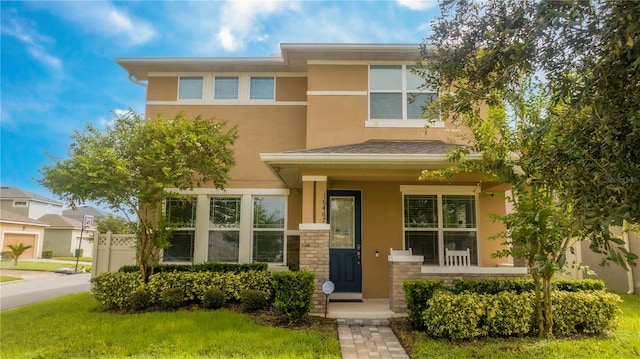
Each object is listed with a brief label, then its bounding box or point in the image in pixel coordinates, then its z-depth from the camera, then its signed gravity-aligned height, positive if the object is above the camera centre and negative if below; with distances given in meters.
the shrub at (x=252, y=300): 8.03 -1.48
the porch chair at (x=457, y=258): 9.16 -0.61
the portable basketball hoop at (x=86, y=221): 23.36 +0.44
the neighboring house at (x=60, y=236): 38.75 -0.85
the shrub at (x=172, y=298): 8.28 -1.50
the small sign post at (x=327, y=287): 7.25 -1.07
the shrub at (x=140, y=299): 8.30 -1.55
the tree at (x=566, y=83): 2.57 +1.33
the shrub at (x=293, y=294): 6.96 -1.16
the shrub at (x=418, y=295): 6.64 -1.11
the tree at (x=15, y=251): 25.91 -1.63
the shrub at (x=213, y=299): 8.30 -1.51
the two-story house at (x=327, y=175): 9.57 +1.37
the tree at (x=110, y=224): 27.03 +0.33
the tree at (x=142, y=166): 8.45 +1.46
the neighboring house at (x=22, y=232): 29.00 -0.39
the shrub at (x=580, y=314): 6.46 -1.36
